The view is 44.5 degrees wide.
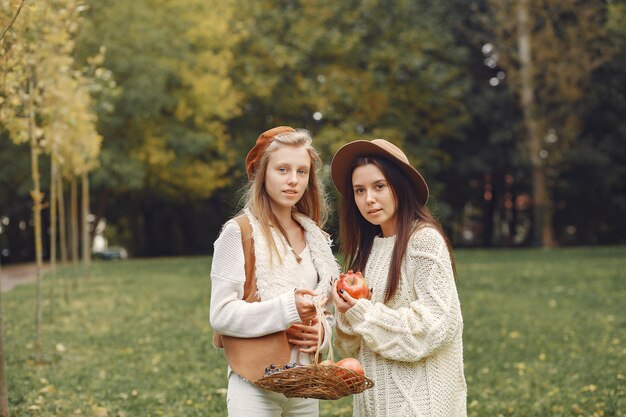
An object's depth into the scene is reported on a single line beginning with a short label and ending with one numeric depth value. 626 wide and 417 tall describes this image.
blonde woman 3.11
